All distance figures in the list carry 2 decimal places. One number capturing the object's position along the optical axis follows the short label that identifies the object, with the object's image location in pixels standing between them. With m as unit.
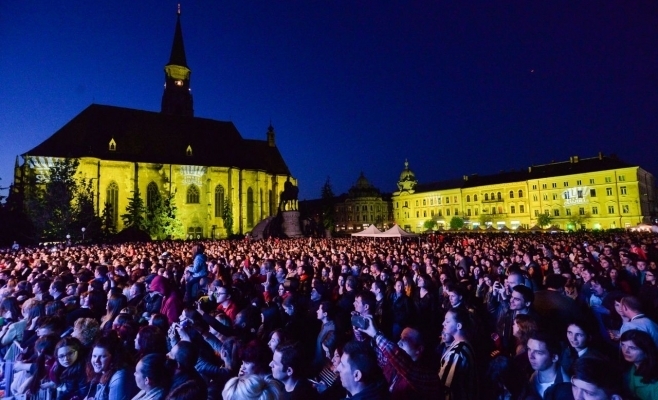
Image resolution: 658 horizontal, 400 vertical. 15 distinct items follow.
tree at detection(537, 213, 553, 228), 57.91
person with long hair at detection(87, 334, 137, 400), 3.14
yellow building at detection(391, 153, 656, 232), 54.09
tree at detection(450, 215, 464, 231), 68.19
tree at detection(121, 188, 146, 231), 42.31
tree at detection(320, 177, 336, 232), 70.35
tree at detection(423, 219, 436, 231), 74.82
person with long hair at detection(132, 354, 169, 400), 2.76
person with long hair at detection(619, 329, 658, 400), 2.83
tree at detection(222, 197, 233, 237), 48.48
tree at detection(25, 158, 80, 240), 33.91
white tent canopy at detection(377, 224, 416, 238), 22.75
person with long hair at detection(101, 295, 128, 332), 5.41
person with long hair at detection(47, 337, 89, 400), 3.51
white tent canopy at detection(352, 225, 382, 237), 24.07
